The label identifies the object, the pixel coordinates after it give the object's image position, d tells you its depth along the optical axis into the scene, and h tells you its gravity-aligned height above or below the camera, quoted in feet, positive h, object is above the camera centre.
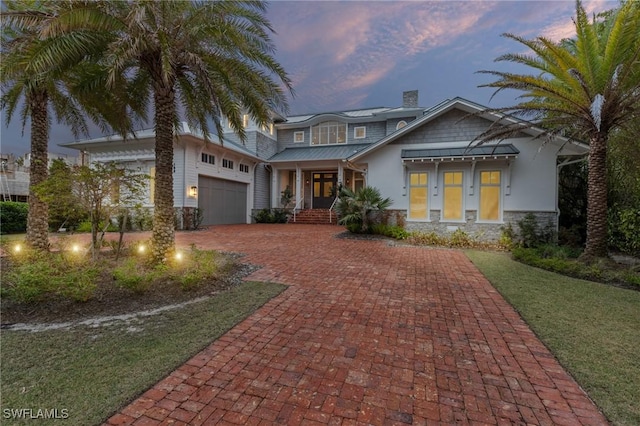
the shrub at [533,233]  35.09 -2.63
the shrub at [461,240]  36.32 -3.82
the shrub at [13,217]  41.96 -2.30
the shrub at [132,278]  15.20 -4.06
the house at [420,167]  36.24 +6.24
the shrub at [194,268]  16.63 -4.14
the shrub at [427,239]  36.98 -3.93
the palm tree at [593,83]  22.75 +11.22
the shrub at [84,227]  44.60 -3.75
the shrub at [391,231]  39.17 -3.11
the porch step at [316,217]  61.62 -2.01
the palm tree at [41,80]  16.97 +9.23
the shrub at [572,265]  20.47 -4.31
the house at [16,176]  74.43 +7.07
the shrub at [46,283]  13.80 -4.04
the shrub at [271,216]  64.58 -2.17
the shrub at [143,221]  47.70 -2.89
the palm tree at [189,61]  17.65 +10.08
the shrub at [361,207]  40.32 +0.20
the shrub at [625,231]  27.30 -1.73
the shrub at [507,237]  35.30 -3.28
